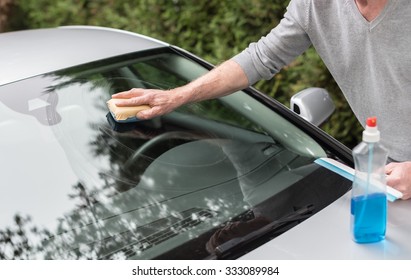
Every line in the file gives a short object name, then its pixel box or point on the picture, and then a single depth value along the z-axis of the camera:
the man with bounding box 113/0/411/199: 2.09
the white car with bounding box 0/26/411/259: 1.77
